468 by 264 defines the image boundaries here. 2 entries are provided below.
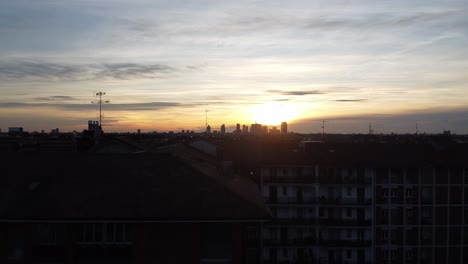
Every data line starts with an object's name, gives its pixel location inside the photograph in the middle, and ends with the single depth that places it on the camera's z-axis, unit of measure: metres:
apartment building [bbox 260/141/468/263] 51.31
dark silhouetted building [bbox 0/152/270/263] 13.41
